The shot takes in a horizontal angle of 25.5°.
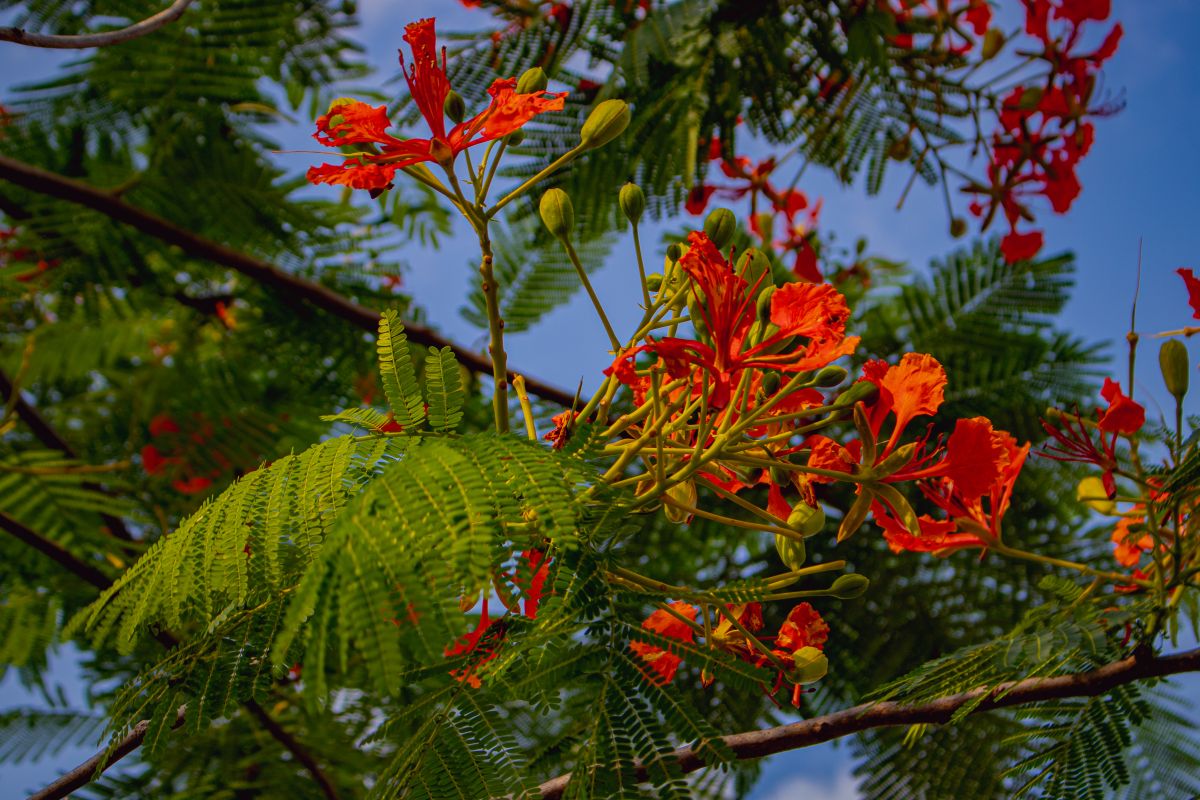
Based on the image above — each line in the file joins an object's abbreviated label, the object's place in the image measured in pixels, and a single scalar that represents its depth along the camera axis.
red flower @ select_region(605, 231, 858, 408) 1.02
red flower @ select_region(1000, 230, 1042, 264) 1.60
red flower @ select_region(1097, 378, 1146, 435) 1.18
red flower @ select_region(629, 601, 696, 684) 1.03
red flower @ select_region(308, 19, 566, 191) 1.05
